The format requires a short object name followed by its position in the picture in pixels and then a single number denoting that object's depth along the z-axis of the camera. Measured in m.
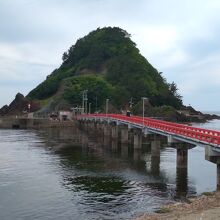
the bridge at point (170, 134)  22.73
